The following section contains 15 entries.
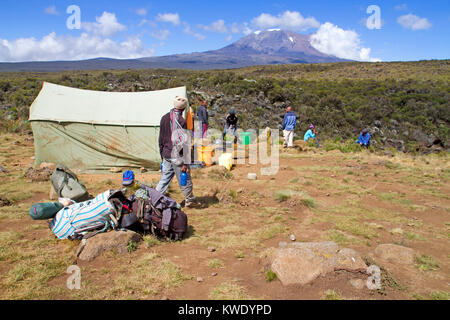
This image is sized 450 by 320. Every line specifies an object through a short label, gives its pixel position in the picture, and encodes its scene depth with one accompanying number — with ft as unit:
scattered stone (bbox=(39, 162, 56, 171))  22.96
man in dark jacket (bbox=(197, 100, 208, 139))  29.50
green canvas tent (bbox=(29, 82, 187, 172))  24.22
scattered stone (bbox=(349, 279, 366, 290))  9.27
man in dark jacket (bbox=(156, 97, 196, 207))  14.94
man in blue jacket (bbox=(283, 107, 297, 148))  34.50
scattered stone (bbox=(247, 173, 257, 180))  23.65
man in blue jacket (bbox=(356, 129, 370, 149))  38.01
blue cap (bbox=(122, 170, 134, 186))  14.46
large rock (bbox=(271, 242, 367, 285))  9.61
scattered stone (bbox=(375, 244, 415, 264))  11.42
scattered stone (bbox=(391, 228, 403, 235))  14.39
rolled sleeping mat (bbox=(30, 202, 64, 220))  11.68
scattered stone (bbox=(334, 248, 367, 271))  9.83
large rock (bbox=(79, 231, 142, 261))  11.12
